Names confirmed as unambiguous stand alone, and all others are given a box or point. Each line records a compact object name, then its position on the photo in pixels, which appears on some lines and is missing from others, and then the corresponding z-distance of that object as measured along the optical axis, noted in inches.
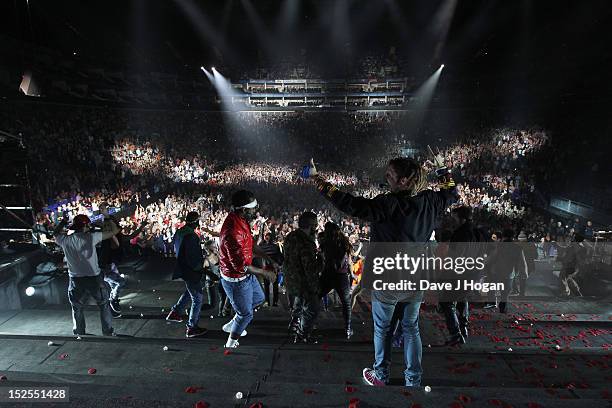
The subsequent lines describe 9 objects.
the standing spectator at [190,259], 169.9
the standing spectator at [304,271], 153.4
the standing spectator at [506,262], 201.5
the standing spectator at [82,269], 158.6
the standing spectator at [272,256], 187.8
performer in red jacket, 140.9
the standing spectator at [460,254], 150.3
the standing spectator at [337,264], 163.0
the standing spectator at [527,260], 222.8
